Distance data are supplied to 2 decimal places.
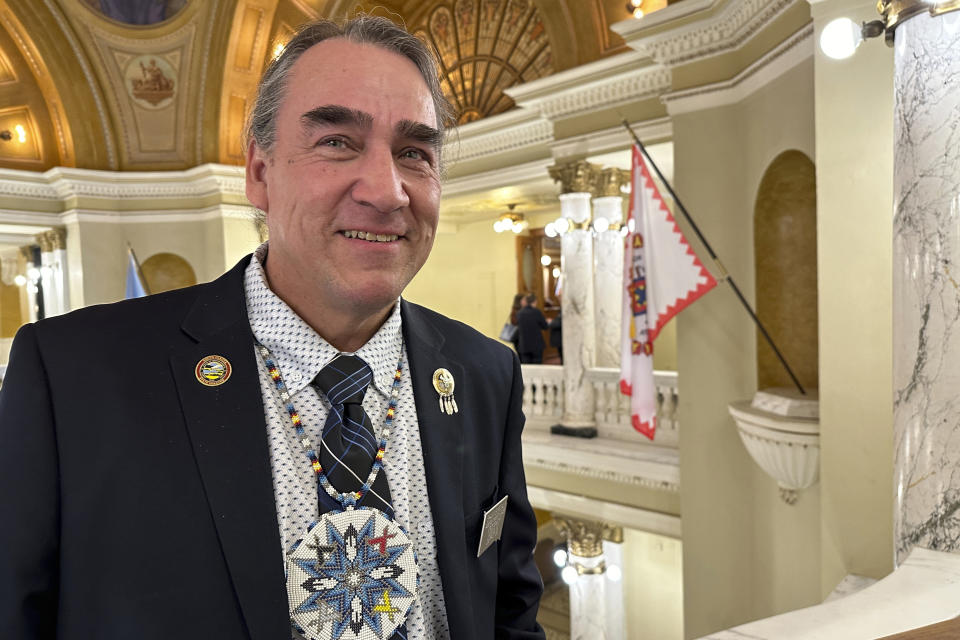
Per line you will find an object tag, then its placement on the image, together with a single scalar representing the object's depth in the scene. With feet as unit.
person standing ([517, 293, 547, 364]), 31.48
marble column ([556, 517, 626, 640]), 25.76
